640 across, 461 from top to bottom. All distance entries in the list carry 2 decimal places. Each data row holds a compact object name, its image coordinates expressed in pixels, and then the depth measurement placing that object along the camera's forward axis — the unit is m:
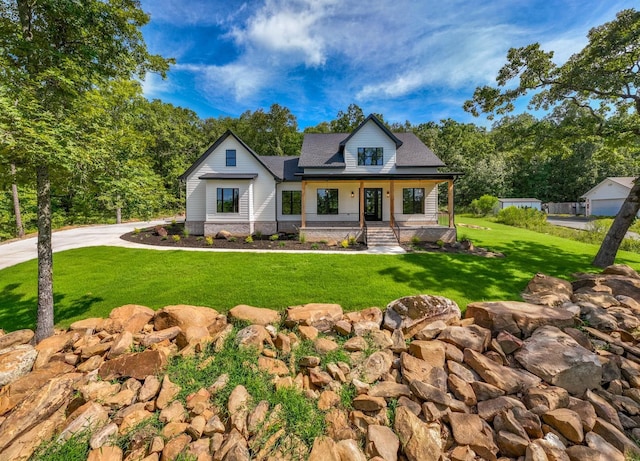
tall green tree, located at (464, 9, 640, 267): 8.60
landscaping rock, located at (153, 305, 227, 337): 5.61
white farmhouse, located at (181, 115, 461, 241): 15.96
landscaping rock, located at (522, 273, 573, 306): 6.58
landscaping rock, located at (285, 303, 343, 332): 5.73
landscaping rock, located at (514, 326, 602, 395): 4.48
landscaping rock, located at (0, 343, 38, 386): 4.49
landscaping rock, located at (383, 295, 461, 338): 5.73
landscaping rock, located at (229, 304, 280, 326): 5.79
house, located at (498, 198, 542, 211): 32.12
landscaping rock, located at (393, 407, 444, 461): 3.49
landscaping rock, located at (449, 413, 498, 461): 3.60
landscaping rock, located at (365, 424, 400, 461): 3.49
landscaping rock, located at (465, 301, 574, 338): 5.52
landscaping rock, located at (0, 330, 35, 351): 5.19
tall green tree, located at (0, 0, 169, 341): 4.17
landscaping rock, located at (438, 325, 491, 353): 5.16
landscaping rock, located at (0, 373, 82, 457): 3.63
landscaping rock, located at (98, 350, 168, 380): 4.58
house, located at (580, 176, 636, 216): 30.11
